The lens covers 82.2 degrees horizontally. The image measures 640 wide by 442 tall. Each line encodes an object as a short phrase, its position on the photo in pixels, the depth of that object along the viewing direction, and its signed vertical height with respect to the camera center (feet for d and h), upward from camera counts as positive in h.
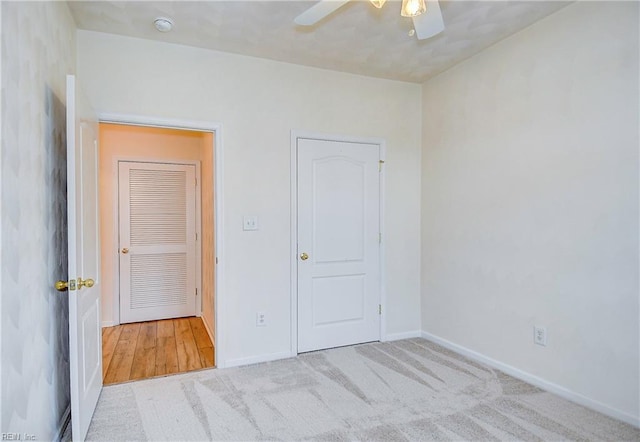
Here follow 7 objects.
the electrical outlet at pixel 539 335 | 8.52 -2.73
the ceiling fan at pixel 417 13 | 5.41 +3.28
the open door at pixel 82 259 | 5.99 -0.69
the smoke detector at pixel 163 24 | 8.18 +4.47
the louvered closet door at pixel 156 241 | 14.38 -0.80
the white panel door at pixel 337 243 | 10.98 -0.73
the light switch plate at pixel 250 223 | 10.13 -0.07
